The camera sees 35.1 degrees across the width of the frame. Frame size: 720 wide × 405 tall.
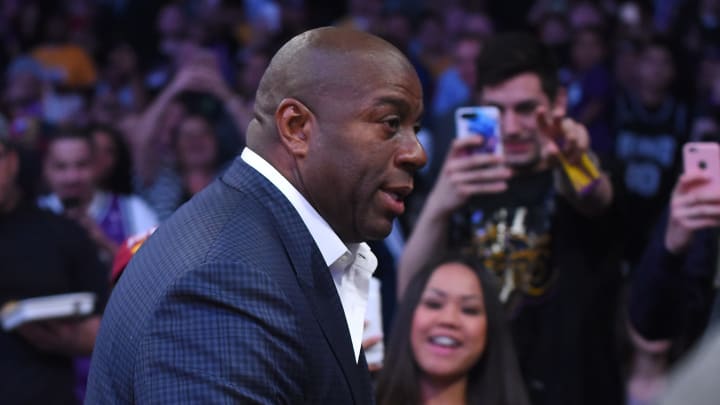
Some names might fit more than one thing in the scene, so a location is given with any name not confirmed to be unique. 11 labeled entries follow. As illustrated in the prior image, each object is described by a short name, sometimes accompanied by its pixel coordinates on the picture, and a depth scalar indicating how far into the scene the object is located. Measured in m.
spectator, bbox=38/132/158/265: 5.06
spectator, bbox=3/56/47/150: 6.65
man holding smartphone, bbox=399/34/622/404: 3.52
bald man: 1.51
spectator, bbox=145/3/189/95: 9.16
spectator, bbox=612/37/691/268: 5.86
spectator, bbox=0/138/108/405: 3.85
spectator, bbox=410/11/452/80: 8.50
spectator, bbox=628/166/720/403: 3.18
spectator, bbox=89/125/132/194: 5.46
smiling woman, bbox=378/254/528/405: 3.34
